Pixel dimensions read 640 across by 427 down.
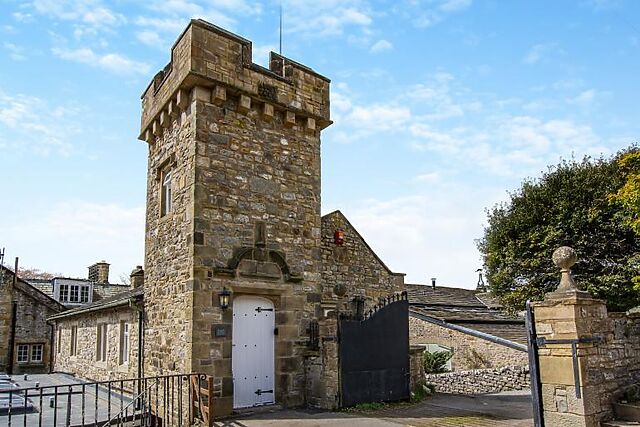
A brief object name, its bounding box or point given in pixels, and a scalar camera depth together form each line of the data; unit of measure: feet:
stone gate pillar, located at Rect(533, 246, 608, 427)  23.43
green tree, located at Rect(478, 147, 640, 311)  52.80
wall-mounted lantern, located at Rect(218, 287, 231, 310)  34.42
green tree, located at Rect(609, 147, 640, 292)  41.22
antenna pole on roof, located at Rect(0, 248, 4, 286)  83.92
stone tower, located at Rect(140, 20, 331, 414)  34.55
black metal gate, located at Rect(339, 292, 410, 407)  35.88
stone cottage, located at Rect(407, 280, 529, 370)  63.62
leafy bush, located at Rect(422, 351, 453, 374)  64.64
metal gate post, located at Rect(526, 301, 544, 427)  23.94
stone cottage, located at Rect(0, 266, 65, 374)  84.43
